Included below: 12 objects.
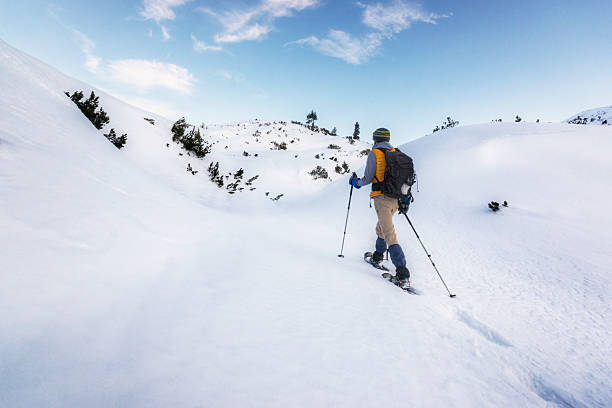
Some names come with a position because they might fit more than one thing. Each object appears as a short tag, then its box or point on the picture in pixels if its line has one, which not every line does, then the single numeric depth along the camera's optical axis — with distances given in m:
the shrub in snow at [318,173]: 13.10
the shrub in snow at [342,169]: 13.64
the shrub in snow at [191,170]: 8.70
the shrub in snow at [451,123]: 18.03
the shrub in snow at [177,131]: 9.86
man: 3.86
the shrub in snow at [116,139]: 6.84
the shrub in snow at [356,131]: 37.63
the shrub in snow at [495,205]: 5.30
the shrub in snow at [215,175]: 9.20
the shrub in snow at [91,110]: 6.64
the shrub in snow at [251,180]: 10.23
